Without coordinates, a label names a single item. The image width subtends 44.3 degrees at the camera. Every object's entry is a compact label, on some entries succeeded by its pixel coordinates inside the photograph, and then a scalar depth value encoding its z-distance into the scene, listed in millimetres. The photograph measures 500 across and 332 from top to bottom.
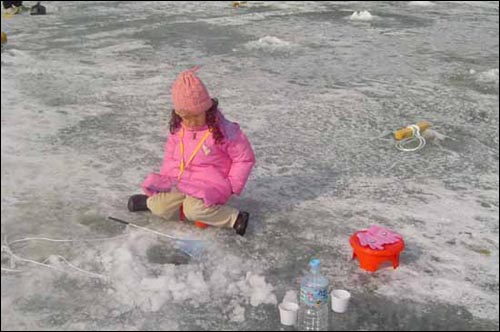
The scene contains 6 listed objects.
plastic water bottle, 3039
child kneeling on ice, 3857
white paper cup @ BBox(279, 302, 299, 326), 3006
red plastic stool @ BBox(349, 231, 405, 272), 3418
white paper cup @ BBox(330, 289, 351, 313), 3104
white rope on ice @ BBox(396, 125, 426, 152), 5402
